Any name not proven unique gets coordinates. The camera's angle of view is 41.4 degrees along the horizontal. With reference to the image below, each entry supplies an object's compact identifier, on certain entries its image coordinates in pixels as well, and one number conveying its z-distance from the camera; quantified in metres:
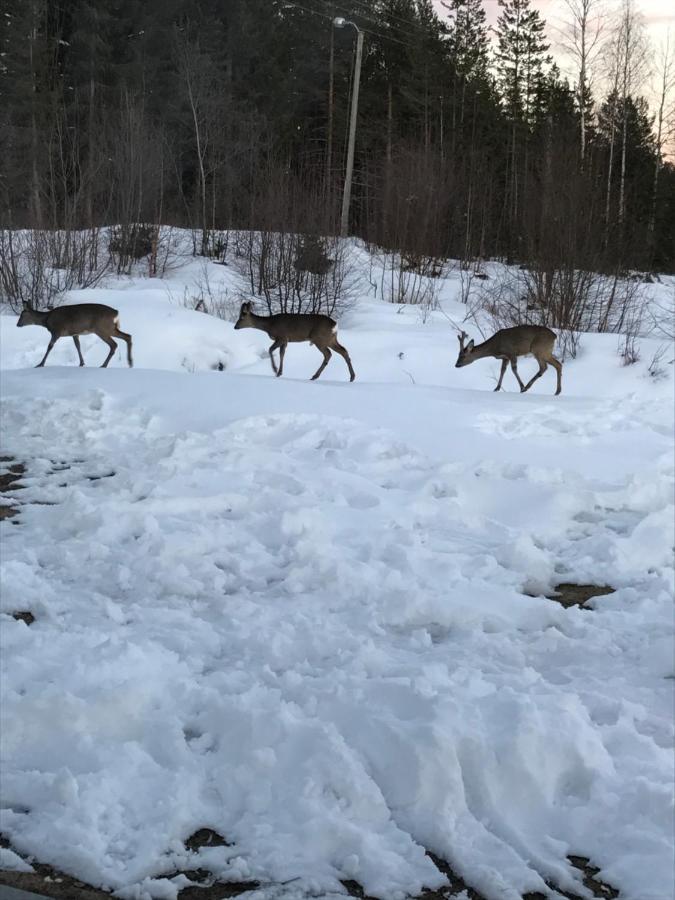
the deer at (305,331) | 13.35
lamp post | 30.55
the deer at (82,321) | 13.41
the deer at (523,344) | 12.94
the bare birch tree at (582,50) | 31.53
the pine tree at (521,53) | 42.53
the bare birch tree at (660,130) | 36.62
